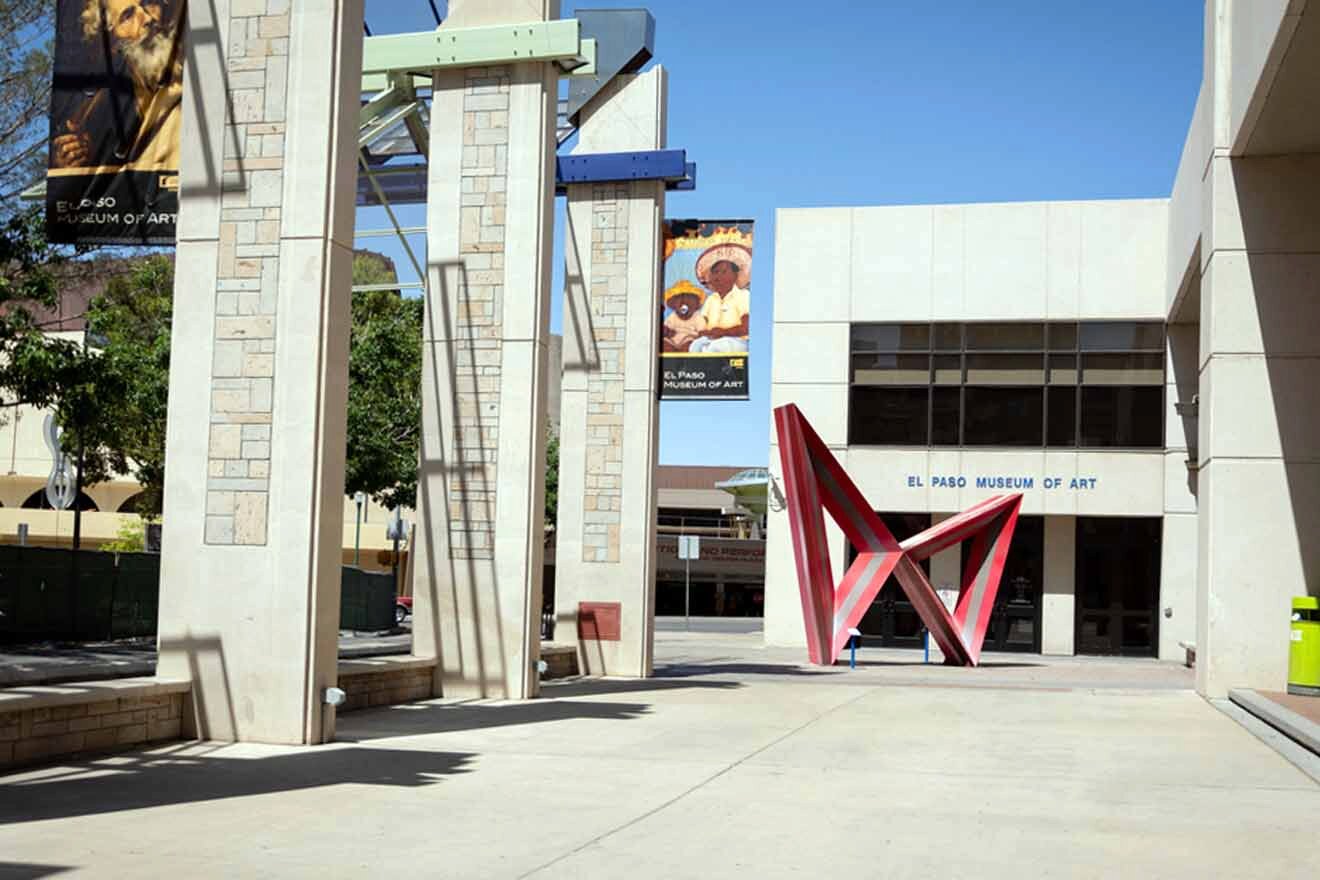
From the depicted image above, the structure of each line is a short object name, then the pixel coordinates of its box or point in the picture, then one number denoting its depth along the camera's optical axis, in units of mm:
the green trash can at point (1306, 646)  19672
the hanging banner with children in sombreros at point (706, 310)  27188
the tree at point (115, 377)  22672
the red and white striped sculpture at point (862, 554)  26891
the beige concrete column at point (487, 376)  18672
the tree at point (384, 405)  37125
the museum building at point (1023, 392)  35625
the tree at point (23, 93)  22906
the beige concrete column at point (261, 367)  12516
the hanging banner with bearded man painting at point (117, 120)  12969
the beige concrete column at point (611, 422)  24469
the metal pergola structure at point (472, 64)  19094
